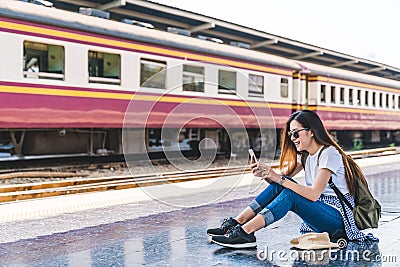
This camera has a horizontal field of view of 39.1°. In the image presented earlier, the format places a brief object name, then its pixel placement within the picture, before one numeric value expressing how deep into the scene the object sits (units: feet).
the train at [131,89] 32.53
